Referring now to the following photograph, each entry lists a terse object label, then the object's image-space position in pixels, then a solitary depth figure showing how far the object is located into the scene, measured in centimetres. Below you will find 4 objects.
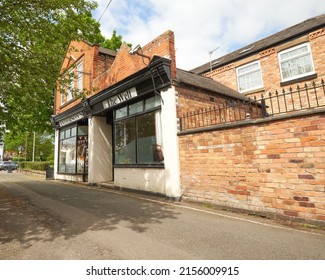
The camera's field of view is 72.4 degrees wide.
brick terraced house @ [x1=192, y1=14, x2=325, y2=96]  1192
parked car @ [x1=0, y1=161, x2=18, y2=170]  3548
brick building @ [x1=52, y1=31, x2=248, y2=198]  750
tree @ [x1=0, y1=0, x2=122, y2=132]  602
